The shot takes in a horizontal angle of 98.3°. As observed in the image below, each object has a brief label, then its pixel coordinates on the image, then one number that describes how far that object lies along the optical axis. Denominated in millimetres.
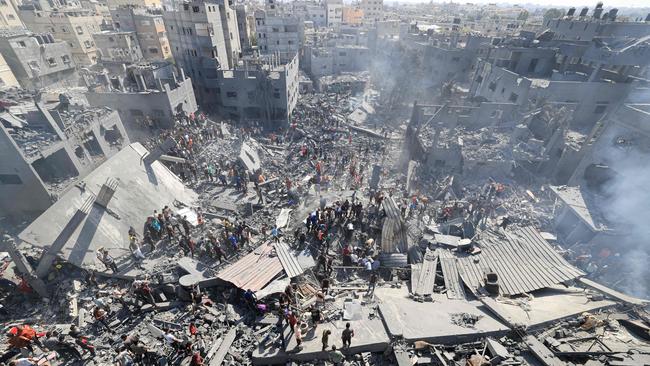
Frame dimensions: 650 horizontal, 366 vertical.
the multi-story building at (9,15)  40688
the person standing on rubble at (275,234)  15181
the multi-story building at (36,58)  31297
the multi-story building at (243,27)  48125
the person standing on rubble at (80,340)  9906
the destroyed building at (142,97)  25297
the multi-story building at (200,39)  32031
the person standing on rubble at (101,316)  10703
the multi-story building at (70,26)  42312
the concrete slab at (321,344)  9828
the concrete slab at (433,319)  10203
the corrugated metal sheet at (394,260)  14531
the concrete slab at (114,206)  13305
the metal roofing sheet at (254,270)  12406
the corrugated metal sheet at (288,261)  13353
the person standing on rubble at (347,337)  9461
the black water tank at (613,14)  38491
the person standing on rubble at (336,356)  9627
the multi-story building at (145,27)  44562
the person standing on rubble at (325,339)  9283
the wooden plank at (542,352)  9062
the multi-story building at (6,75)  31141
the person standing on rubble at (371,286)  12575
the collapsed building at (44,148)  16109
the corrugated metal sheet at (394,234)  15188
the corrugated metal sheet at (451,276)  12744
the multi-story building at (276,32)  44906
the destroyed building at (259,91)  29875
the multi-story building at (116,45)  41156
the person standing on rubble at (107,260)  13266
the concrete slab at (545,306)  10656
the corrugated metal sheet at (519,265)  12664
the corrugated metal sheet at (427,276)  12883
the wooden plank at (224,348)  9828
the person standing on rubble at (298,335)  9822
